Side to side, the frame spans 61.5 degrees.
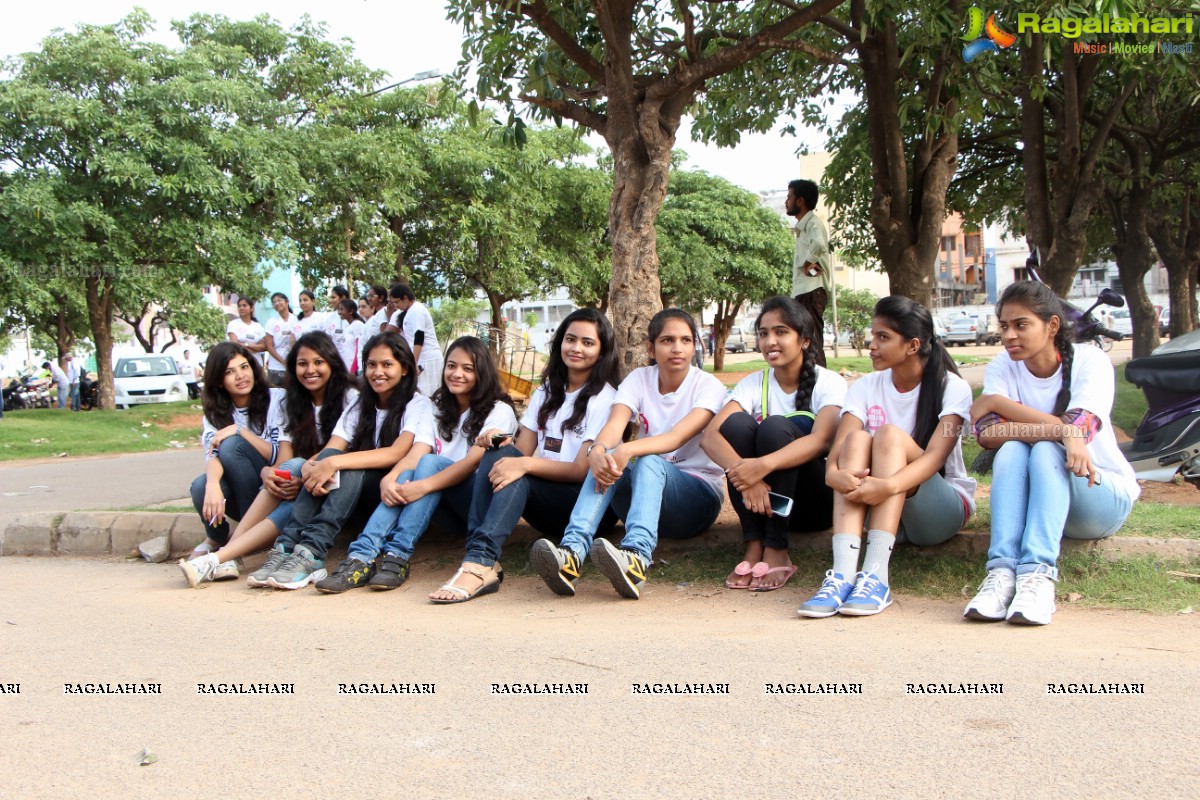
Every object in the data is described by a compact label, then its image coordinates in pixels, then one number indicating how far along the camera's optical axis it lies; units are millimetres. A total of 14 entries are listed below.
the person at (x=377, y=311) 10688
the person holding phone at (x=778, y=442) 4324
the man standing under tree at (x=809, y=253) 7352
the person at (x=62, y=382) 24422
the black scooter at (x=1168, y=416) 6196
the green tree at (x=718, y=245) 26188
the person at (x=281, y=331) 12312
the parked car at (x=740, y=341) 53344
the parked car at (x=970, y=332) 42781
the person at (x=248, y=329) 12398
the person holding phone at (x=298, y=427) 5188
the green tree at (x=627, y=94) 7367
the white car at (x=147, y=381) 23984
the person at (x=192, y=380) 27078
